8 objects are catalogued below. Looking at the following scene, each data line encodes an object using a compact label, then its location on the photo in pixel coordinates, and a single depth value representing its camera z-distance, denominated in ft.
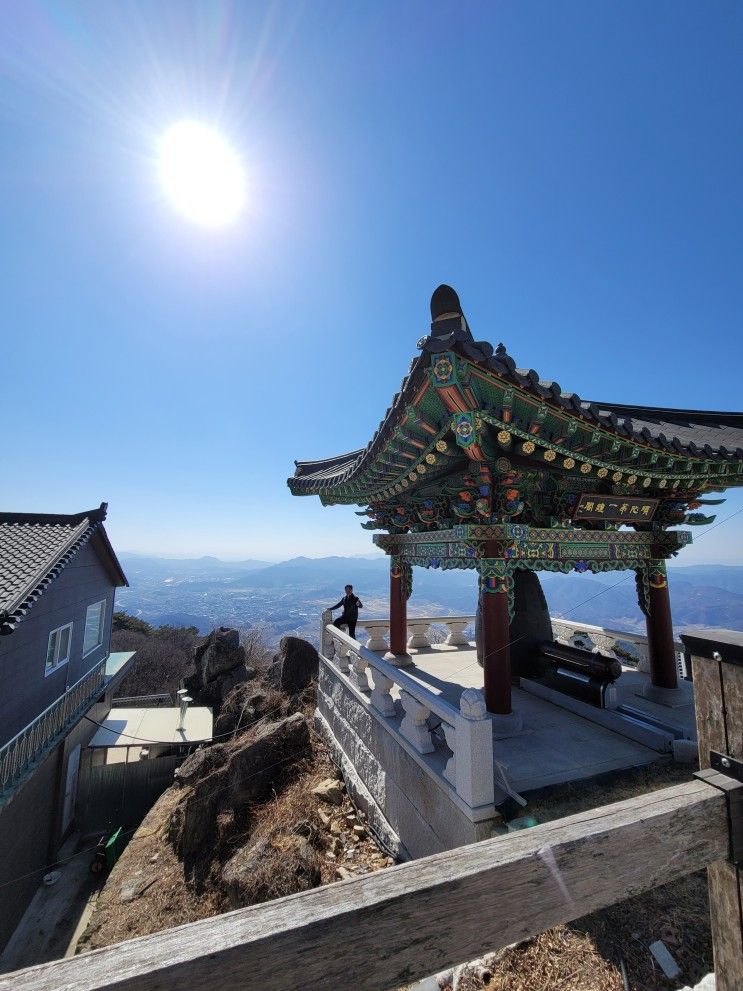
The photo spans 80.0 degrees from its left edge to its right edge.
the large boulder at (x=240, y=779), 32.60
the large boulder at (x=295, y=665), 50.65
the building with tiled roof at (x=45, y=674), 36.70
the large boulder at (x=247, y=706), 49.75
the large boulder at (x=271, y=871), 21.29
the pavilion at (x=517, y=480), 17.35
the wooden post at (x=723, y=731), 5.90
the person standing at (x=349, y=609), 37.09
